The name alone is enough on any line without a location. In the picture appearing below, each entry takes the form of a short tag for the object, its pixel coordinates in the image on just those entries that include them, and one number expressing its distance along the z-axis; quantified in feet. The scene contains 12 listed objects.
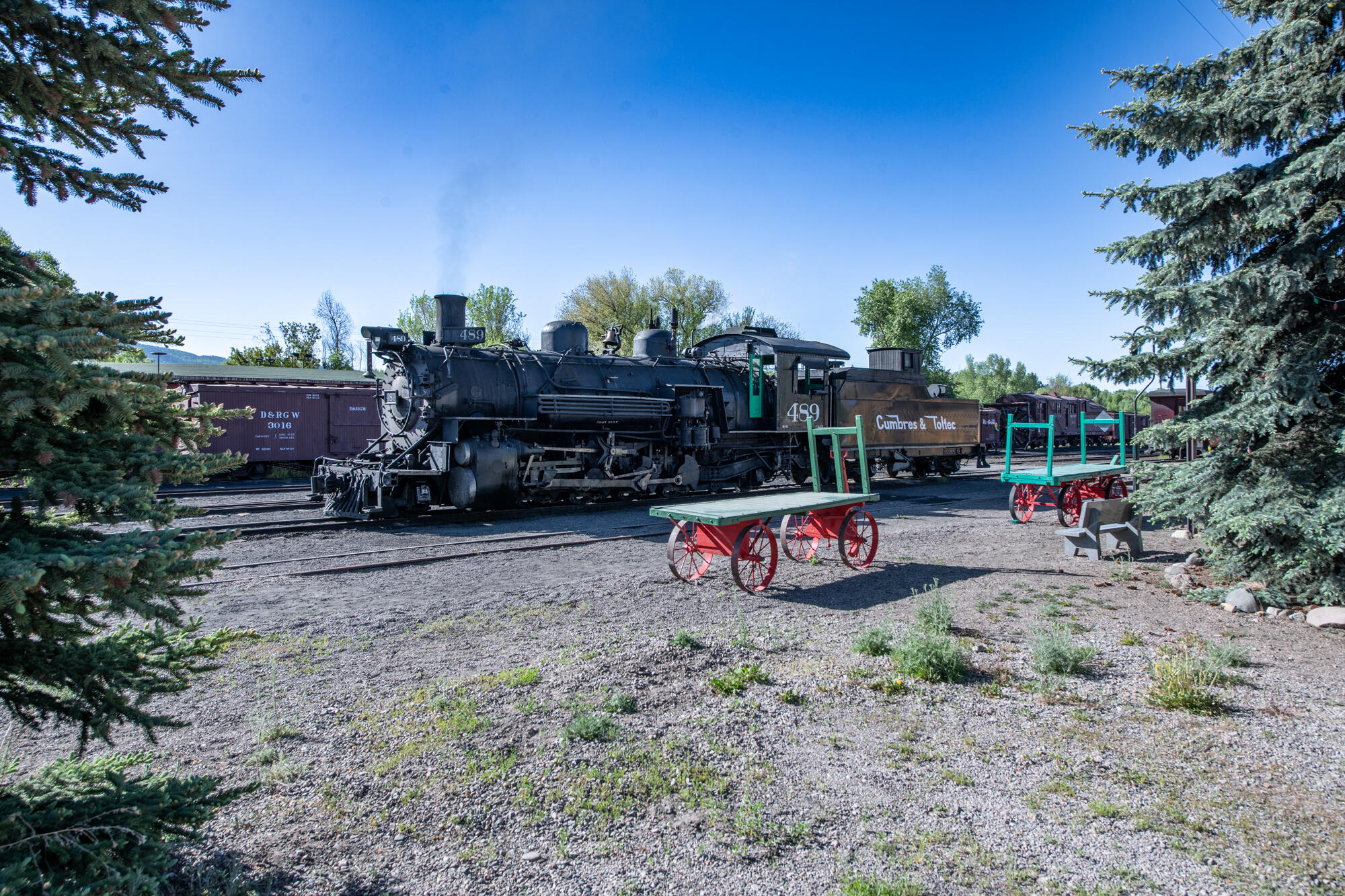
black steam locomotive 40.24
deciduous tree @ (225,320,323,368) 157.38
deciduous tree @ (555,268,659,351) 174.29
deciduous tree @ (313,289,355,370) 228.72
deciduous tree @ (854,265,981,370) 194.49
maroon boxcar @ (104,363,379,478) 68.28
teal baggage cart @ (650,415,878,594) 24.82
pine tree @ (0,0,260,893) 6.59
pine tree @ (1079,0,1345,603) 21.04
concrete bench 30.27
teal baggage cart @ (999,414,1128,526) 34.71
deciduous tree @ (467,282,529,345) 175.66
